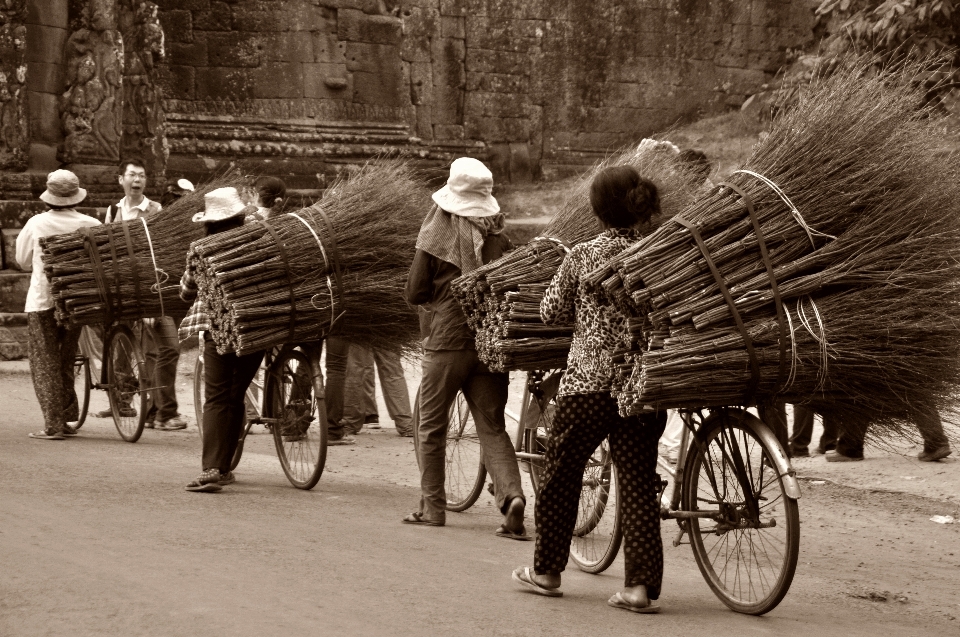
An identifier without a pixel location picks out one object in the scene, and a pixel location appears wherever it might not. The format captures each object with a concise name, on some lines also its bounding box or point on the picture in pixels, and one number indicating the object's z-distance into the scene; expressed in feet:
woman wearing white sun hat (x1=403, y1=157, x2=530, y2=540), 44.37
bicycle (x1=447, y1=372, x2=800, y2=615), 33.50
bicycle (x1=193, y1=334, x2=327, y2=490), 51.57
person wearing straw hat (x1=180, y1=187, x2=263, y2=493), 51.16
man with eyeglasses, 65.16
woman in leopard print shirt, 35.14
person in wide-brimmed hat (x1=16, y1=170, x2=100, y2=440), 63.26
